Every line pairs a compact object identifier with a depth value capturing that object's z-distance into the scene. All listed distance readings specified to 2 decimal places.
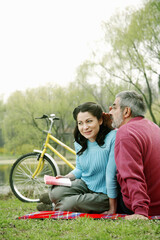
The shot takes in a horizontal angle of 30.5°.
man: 2.17
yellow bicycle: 4.54
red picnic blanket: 2.41
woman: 2.64
